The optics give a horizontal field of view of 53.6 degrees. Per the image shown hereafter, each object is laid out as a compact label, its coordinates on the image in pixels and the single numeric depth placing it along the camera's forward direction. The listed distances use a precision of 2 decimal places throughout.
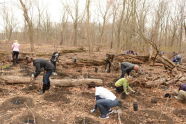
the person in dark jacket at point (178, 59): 15.57
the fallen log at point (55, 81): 8.16
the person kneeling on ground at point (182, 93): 7.14
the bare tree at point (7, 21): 42.26
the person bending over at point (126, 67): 8.14
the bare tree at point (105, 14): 27.39
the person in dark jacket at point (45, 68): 6.91
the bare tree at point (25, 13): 14.05
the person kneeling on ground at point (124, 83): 7.05
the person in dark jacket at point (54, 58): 10.06
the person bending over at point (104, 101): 5.66
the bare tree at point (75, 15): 32.07
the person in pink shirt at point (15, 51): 11.38
